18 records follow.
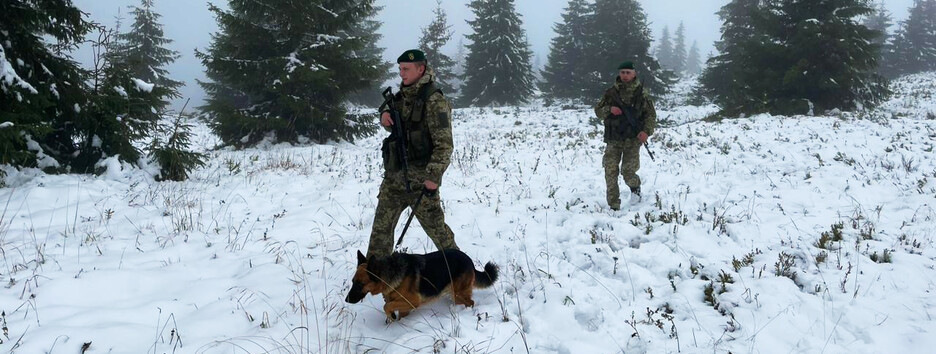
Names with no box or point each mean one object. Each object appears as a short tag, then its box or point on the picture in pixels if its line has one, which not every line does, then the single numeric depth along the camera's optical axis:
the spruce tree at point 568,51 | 32.12
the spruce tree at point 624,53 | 24.56
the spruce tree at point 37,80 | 6.14
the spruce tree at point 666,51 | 72.81
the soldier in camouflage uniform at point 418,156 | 3.83
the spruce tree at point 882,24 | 38.38
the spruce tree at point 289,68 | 12.14
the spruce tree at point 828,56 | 14.73
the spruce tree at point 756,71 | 15.94
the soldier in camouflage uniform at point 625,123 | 6.80
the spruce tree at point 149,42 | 27.22
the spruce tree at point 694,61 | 94.31
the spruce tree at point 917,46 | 38.31
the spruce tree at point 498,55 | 31.07
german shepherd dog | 3.25
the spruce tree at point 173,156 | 7.86
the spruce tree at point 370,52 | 30.77
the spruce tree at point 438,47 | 32.47
